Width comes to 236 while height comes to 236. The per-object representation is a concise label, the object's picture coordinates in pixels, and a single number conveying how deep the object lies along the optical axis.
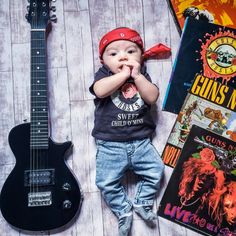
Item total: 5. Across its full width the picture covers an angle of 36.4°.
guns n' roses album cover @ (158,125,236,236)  1.24
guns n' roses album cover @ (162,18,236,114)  1.27
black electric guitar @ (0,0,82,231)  1.17
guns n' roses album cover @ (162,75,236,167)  1.26
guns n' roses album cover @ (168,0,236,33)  1.27
